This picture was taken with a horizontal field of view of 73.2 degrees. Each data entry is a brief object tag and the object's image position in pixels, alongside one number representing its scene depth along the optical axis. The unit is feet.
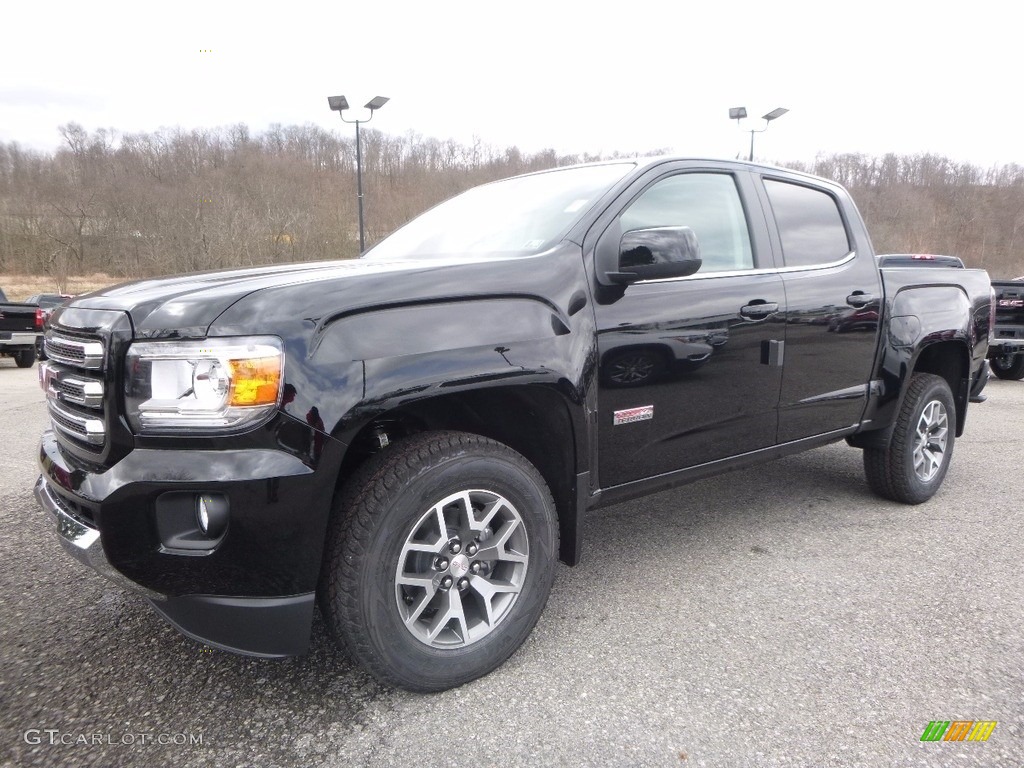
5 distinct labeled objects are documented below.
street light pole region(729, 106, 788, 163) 49.90
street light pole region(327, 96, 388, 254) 50.19
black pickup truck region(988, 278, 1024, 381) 31.60
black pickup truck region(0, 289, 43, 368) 42.50
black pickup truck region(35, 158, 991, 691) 6.13
